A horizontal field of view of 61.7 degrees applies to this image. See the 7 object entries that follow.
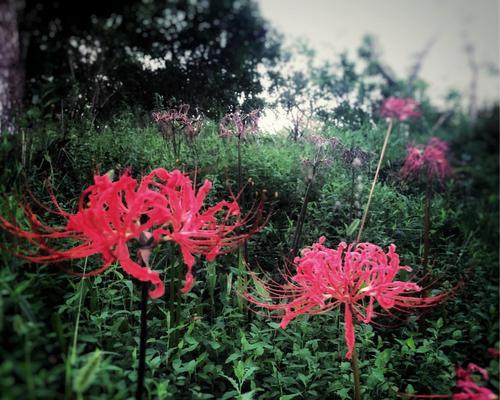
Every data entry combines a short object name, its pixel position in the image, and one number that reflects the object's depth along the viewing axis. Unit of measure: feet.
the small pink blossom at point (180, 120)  4.46
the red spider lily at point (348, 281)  3.03
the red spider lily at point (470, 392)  2.85
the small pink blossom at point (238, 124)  4.61
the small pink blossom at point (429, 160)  5.43
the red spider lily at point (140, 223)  2.28
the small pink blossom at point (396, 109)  5.62
